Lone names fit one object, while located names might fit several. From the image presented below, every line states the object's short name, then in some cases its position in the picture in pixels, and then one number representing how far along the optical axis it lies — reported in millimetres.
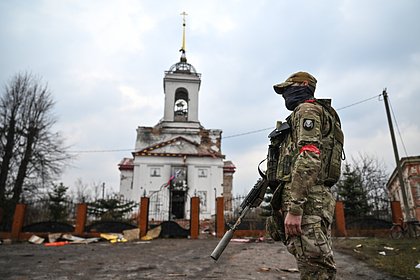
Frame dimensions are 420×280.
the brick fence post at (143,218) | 13538
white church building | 26922
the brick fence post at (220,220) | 13961
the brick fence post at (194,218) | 13836
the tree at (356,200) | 14720
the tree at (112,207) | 19750
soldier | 2203
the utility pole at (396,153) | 12659
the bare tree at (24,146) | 17641
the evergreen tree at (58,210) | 16281
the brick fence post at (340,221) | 12836
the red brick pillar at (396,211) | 13031
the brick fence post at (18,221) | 13148
